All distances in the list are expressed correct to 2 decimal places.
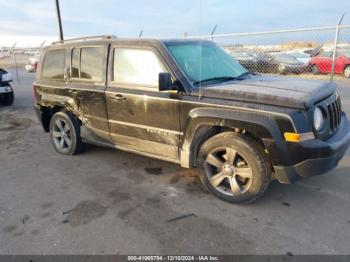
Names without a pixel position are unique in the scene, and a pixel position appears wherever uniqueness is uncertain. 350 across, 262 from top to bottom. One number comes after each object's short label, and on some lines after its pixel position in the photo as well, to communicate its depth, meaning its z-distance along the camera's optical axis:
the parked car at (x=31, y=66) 25.01
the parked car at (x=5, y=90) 10.21
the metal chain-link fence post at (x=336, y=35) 8.74
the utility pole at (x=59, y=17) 12.69
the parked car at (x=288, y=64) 13.48
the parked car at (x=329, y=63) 14.62
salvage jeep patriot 3.19
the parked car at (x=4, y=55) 47.64
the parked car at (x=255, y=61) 12.60
